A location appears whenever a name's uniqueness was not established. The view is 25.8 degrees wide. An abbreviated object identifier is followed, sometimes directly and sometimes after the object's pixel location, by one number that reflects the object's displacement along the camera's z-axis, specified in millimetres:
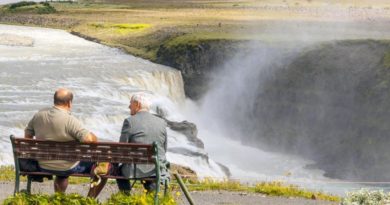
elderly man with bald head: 10883
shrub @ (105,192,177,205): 10367
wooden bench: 10562
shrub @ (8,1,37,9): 98162
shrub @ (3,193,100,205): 10539
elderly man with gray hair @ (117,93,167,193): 10992
